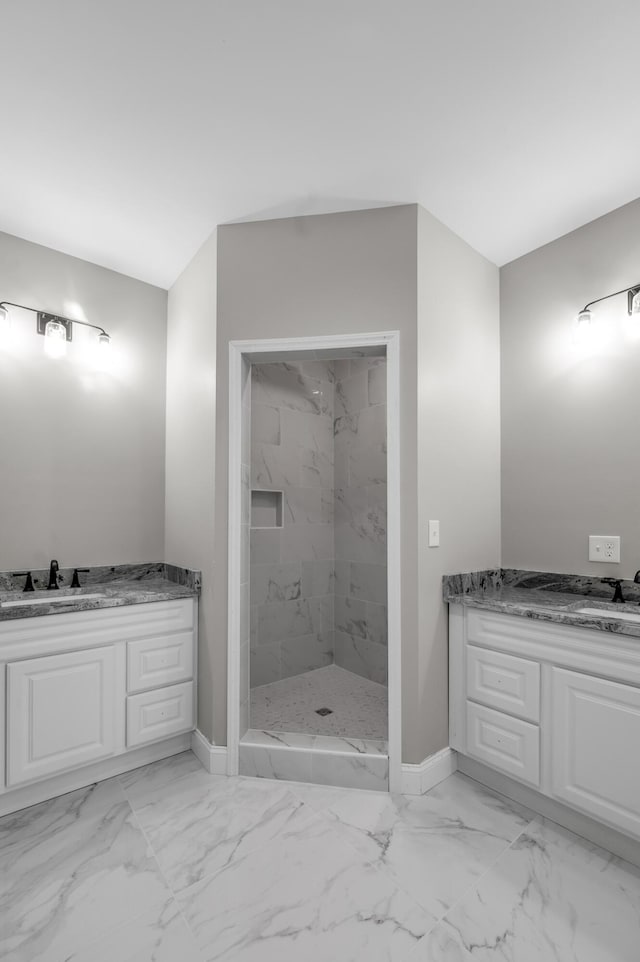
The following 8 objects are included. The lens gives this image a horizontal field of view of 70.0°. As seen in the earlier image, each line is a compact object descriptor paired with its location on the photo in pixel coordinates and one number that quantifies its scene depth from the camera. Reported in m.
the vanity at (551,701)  1.61
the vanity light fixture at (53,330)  2.40
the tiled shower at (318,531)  3.21
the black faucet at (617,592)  1.98
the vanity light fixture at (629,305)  2.01
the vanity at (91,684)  1.88
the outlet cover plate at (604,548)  2.07
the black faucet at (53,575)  2.35
